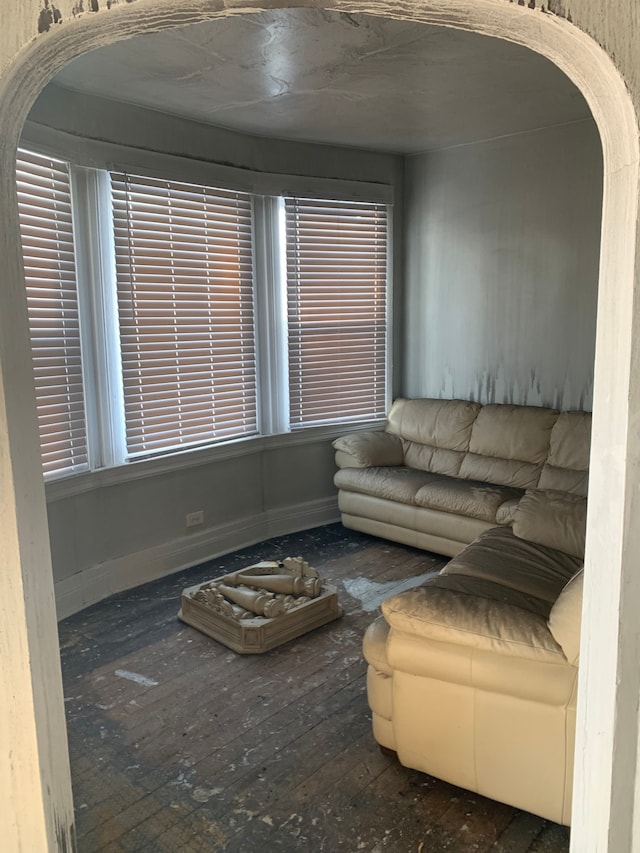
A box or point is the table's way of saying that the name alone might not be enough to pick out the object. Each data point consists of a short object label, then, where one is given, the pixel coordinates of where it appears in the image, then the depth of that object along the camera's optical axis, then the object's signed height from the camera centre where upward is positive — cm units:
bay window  339 +12
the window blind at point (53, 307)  320 +14
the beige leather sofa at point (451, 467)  402 -97
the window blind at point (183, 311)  375 +12
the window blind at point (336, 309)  470 +14
